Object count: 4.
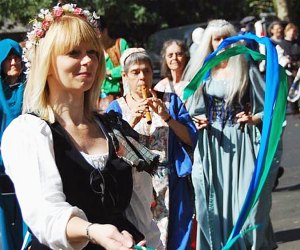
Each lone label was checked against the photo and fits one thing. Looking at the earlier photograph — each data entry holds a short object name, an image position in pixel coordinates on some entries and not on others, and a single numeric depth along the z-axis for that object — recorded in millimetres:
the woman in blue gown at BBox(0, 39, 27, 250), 7994
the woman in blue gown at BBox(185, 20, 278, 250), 8314
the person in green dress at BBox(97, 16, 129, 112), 9329
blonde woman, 3575
